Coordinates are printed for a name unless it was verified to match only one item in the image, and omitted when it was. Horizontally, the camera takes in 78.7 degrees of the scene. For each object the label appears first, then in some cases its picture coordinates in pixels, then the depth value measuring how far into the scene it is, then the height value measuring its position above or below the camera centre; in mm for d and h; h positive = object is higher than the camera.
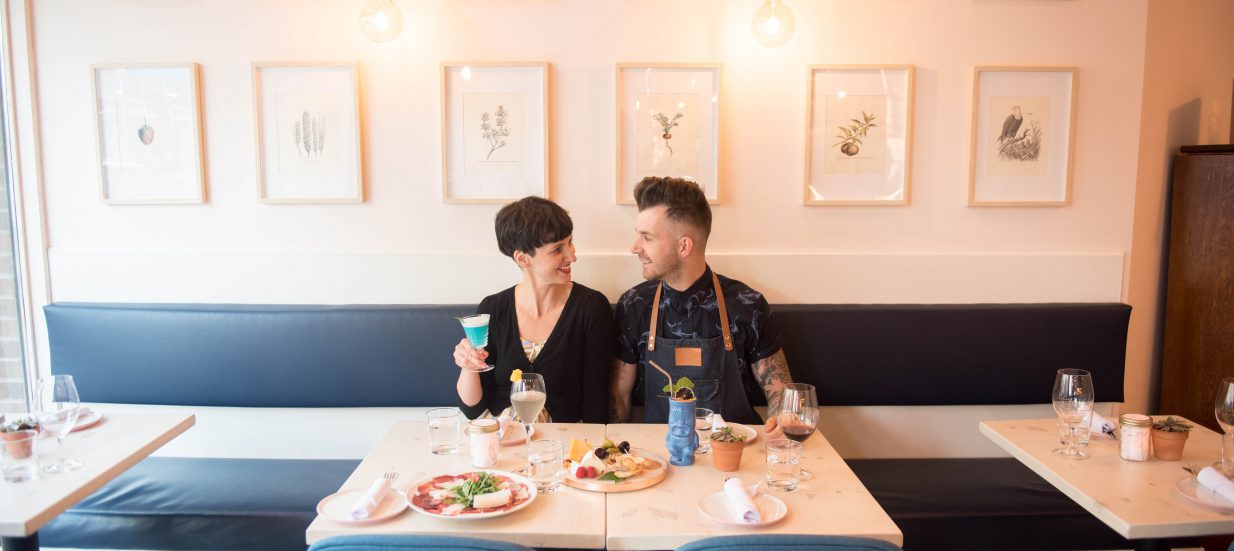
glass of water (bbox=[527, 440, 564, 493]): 2113 -738
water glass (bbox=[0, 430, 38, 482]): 2117 -712
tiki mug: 2221 -677
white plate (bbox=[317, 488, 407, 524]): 1871 -771
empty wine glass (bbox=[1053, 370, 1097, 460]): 2373 -623
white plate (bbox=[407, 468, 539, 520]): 1850 -758
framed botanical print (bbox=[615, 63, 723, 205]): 3299 +354
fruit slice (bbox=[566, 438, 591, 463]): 2154 -705
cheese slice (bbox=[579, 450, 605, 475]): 2098 -717
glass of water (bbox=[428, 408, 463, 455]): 2365 -710
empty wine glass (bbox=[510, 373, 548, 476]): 2246 -572
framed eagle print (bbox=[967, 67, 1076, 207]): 3332 +292
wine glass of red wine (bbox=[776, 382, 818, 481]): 2170 -609
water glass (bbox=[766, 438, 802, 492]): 2115 -728
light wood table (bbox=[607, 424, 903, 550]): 1813 -781
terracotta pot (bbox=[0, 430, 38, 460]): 2150 -675
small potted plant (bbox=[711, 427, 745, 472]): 2154 -706
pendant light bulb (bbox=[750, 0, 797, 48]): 3102 +744
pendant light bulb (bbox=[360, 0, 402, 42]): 3119 +771
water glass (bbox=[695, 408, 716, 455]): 2434 -704
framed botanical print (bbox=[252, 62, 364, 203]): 3322 +327
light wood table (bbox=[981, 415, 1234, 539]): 1896 -787
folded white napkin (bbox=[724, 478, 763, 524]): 1840 -746
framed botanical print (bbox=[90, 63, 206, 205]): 3346 +329
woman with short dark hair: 2949 -484
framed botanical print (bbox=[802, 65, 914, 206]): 3309 +303
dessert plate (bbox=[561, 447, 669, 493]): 2031 -758
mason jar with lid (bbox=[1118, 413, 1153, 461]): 2279 -720
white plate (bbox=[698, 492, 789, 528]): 1858 -776
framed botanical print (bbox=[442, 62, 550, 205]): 3307 +325
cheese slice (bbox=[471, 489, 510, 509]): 1895 -743
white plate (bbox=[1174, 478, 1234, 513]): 1937 -778
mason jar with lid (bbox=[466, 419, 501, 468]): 2213 -703
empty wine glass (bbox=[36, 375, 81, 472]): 2292 -619
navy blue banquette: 3254 -646
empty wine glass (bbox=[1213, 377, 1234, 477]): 2123 -627
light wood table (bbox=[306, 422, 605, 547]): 1823 -782
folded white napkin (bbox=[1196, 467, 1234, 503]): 1966 -746
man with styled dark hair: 2945 -468
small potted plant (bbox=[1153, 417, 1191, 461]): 2277 -723
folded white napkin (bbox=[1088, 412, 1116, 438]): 2516 -751
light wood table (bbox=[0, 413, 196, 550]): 1905 -758
